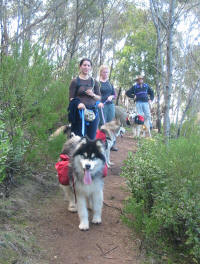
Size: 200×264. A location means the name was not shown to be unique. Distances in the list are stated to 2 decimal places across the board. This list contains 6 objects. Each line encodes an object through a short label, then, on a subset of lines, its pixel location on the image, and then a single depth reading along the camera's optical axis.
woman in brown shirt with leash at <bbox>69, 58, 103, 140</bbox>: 4.65
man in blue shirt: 9.38
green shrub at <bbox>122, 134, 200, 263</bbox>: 2.63
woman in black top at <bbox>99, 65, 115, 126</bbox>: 6.66
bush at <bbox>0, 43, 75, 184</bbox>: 3.62
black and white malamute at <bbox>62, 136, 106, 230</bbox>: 3.59
